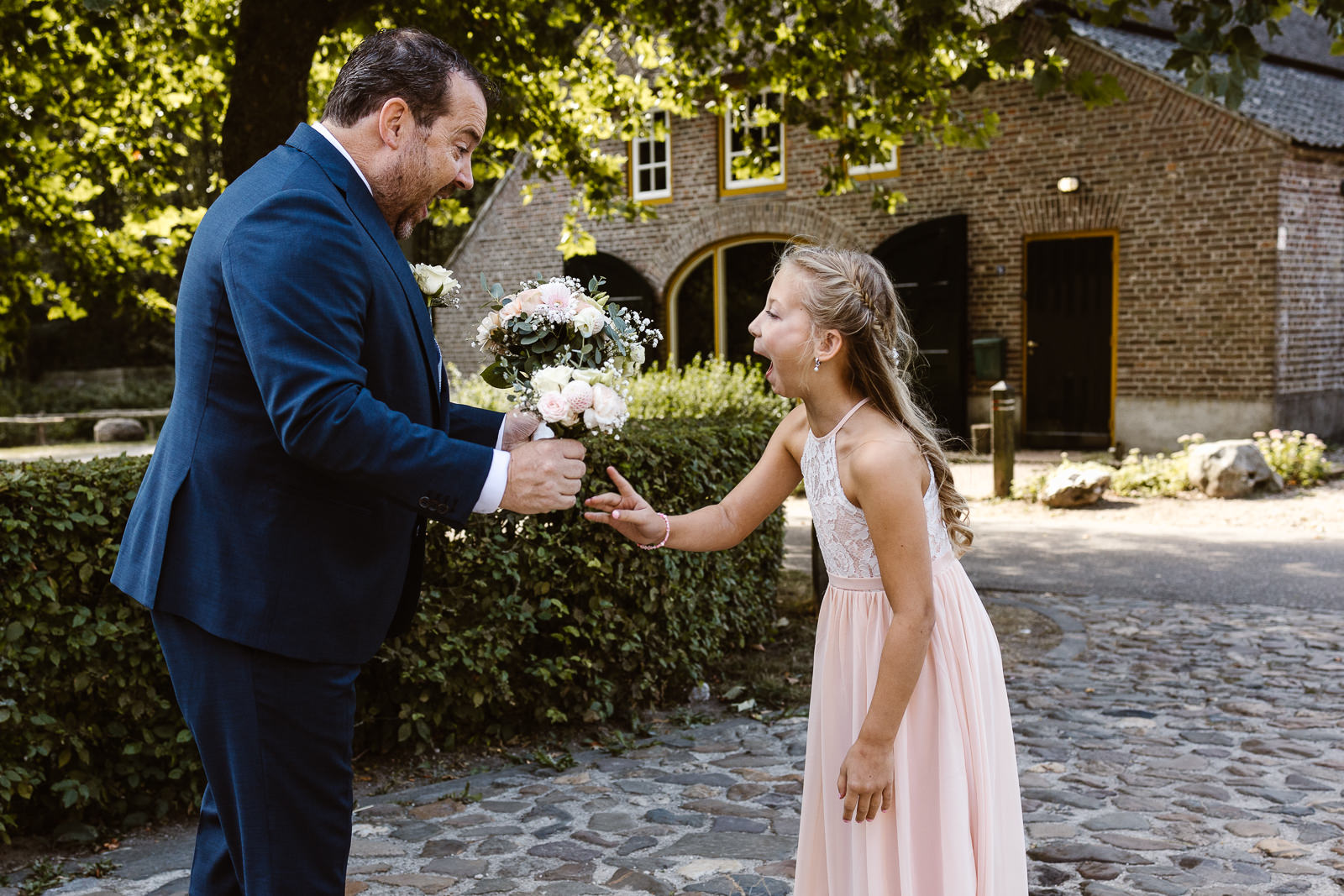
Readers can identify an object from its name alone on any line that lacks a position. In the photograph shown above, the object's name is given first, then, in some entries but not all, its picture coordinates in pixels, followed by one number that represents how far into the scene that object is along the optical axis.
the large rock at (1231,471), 11.95
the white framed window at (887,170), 17.03
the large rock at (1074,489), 11.79
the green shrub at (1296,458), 12.53
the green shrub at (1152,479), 12.32
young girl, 2.46
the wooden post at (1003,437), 12.12
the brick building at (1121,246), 14.47
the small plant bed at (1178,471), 12.32
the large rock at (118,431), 23.22
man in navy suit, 2.04
